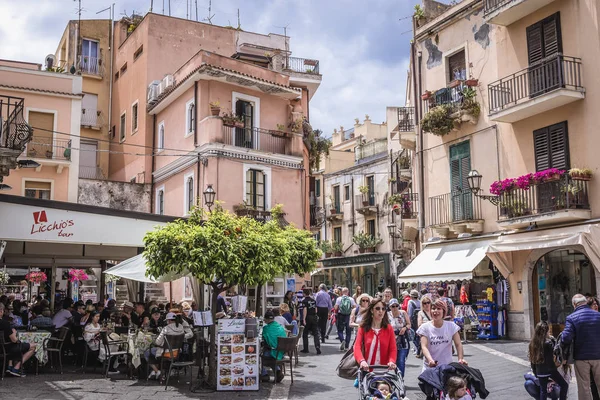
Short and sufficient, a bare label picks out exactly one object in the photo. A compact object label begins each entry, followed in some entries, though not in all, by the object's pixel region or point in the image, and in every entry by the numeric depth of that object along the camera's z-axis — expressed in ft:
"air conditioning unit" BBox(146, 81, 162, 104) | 93.20
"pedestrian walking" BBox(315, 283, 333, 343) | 58.39
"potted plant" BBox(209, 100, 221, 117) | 79.71
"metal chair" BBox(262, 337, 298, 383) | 36.78
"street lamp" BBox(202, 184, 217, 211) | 64.04
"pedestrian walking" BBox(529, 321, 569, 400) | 25.71
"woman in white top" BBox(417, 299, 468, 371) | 23.52
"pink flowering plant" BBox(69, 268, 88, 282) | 84.64
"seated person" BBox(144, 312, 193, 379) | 37.27
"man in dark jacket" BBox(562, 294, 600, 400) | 25.90
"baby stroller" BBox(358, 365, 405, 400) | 21.88
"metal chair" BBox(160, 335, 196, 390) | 35.76
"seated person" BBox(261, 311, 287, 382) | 37.78
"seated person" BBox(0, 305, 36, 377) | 37.99
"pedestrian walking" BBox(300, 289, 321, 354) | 53.78
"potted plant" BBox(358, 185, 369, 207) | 131.03
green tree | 34.96
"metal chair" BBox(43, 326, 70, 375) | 41.44
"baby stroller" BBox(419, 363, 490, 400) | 21.19
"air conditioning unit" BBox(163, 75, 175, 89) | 88.55
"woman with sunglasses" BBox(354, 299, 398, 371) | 22.80
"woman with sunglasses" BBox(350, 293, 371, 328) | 36.84
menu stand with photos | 35.17
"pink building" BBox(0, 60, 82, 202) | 79.56
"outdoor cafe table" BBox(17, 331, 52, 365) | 40.82
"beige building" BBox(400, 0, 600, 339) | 53.11
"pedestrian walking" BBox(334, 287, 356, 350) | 56.54
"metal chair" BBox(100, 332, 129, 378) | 40.65
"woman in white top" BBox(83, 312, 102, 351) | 43.04
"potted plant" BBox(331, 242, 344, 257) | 138.41
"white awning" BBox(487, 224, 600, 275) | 50.01
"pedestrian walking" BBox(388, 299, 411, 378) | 35.04
